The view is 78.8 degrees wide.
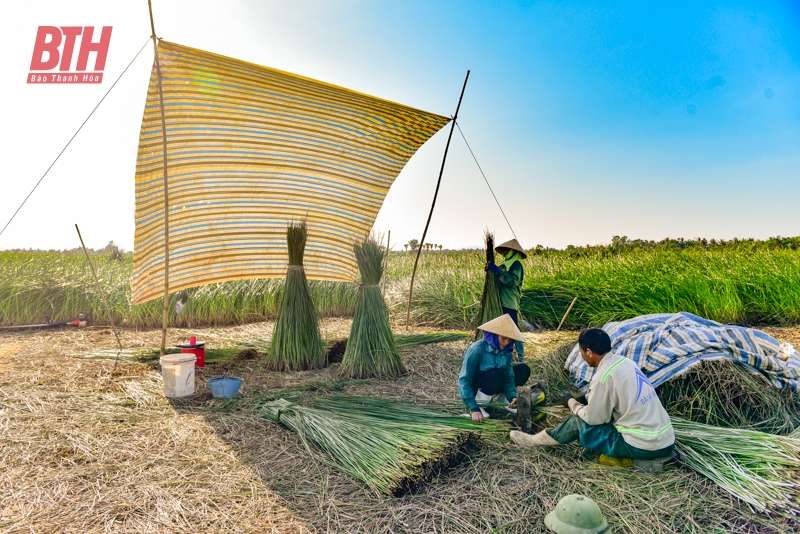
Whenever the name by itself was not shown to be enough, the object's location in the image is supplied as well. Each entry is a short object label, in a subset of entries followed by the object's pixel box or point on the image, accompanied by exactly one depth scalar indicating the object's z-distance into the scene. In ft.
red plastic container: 16.14
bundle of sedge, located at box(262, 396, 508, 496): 7.93
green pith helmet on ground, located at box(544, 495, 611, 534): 6.33
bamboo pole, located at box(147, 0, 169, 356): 13.65
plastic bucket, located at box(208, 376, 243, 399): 13.05
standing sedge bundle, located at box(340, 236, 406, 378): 15.11
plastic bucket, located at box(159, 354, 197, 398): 13.10
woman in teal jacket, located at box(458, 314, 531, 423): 10.18
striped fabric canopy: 15.84
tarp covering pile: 11.37
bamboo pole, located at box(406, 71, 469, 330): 19.10
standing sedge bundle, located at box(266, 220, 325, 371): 16.02
